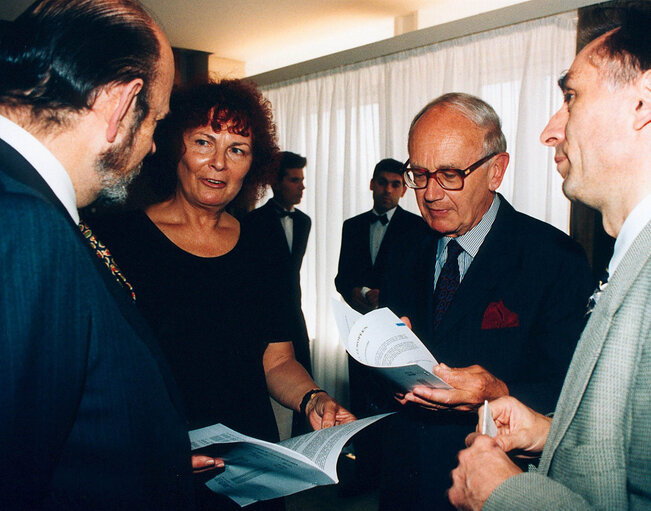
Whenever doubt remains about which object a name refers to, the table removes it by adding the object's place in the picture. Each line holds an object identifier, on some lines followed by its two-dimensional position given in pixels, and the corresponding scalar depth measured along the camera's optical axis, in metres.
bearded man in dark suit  0.64
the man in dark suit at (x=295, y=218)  4.17
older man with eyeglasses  1.47
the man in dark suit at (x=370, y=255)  3.77
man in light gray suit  0.77
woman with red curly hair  1.53
